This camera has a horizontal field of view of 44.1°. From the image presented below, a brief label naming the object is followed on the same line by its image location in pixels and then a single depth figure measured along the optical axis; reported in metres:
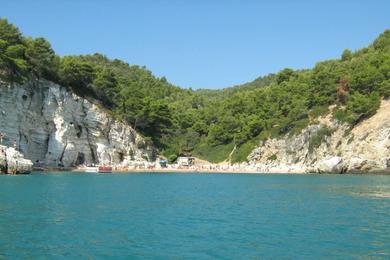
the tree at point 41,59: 71.19
